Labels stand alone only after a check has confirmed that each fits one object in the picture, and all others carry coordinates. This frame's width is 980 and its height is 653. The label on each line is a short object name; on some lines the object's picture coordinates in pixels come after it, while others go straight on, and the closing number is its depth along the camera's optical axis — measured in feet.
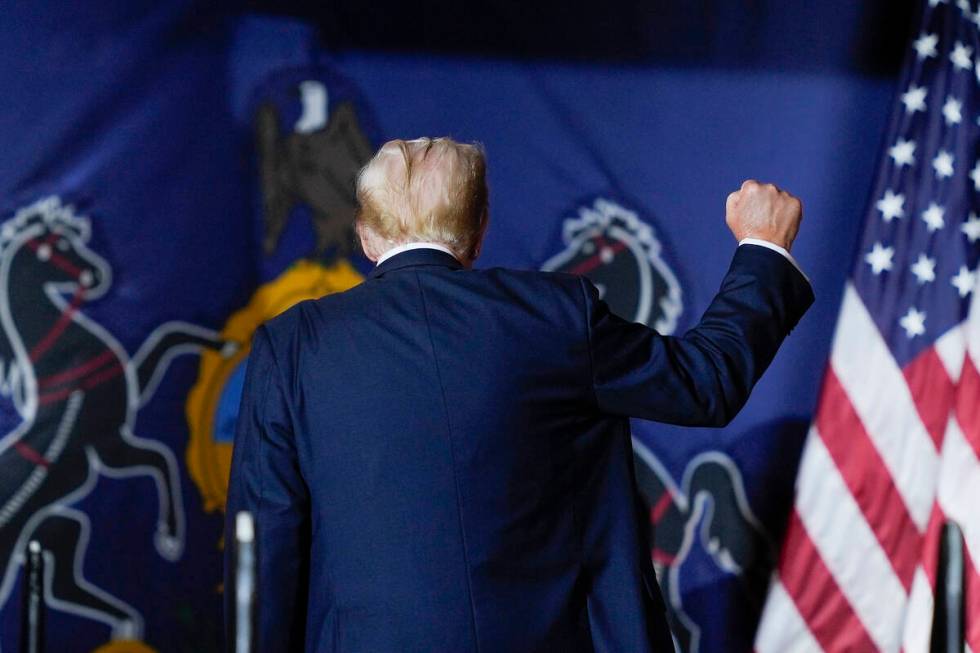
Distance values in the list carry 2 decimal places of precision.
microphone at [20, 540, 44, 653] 23.36
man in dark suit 22.25
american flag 27.47
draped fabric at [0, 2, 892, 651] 26.80
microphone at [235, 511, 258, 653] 20.52
